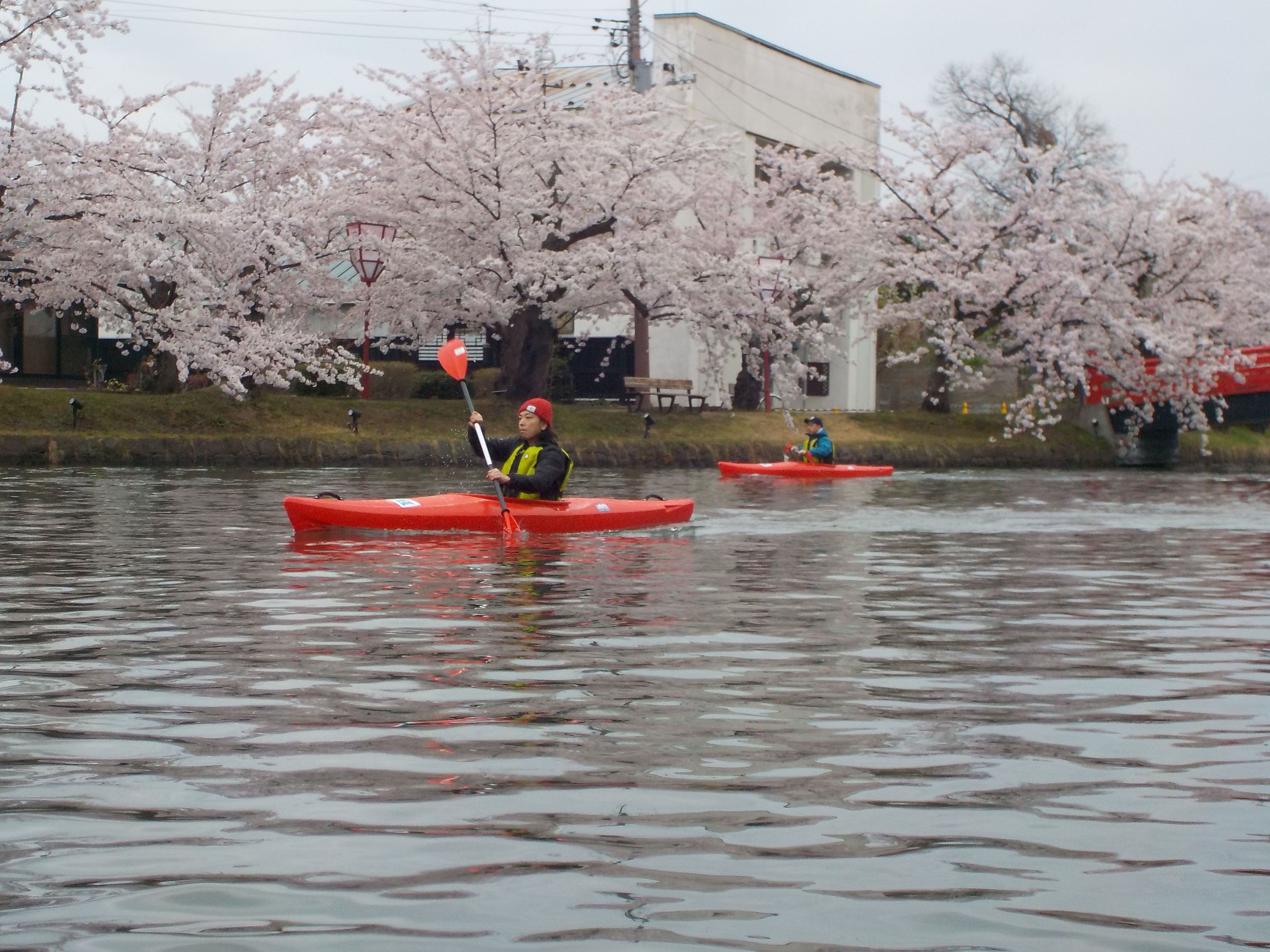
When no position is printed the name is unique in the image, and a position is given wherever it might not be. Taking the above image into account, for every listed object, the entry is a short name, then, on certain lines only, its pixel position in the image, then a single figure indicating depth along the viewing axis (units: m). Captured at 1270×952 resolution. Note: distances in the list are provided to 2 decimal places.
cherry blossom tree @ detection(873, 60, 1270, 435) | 35.22
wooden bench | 31.89
